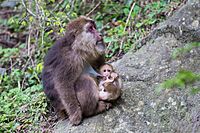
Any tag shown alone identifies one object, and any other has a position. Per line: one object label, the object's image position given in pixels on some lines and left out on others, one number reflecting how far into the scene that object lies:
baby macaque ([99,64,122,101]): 9.54
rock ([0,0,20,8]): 18.94
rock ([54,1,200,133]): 9.18
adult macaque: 9.38
